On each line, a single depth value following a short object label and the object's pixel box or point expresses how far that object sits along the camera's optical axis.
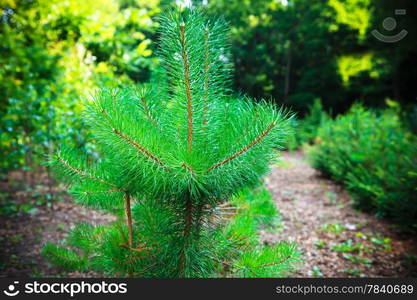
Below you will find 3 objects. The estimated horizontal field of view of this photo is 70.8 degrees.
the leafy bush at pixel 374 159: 3.44
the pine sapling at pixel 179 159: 1.09
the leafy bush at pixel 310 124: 11.94
